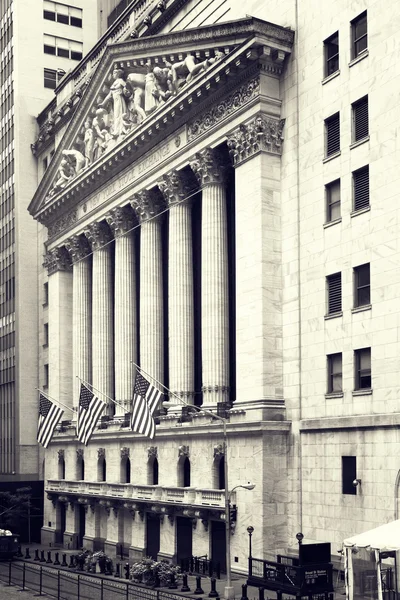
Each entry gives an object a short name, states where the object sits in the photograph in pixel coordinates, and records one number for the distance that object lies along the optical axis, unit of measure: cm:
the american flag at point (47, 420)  6425
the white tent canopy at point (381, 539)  3153
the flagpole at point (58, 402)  7895
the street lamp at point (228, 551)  4397
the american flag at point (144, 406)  5084
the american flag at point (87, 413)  5950
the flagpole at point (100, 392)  6691
